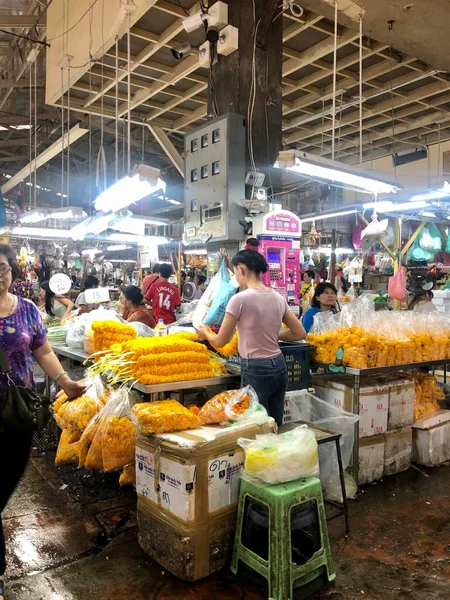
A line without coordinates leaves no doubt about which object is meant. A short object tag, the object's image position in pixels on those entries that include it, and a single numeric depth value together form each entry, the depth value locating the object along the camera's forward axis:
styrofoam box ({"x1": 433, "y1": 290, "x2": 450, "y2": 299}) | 8.29
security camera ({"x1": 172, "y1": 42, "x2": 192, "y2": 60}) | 5.84
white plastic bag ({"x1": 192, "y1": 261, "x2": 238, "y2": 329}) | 4.22
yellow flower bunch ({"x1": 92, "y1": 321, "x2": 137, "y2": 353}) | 4.05
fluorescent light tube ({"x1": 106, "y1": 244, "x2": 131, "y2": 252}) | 15.20
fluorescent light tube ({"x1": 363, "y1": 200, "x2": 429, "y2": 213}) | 7.10
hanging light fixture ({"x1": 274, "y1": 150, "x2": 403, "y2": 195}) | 4.07
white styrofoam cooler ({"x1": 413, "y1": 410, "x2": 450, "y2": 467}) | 4.58
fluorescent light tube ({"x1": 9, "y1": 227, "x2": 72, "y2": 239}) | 8.57
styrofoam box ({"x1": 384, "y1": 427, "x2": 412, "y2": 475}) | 4.35
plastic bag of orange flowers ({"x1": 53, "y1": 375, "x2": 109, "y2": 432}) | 3.83
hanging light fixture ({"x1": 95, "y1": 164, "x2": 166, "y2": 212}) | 4.42
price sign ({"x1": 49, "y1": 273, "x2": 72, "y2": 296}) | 7.04
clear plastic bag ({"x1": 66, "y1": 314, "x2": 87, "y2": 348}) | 4.95
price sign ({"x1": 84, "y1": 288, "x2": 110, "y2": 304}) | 6.32
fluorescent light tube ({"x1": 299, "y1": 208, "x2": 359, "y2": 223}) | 8.23
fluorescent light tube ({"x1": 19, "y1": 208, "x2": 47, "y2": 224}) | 7.33
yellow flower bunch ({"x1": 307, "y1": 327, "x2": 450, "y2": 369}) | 4.12
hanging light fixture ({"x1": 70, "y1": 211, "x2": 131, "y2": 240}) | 6.75
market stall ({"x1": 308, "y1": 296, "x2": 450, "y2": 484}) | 4.15
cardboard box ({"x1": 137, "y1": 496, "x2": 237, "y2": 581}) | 2.74
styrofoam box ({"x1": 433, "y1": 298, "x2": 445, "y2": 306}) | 8.34
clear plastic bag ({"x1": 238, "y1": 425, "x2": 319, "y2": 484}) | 2.62
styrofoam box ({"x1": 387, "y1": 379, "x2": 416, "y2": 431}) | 4.39
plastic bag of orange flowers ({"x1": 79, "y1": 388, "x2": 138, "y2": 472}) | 3.37
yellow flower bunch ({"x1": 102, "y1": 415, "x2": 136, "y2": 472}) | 3.37
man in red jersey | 6.94
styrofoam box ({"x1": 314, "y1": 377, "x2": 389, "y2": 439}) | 4.18
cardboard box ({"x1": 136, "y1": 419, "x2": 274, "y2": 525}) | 2.72
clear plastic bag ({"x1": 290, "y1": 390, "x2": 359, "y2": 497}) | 3.78
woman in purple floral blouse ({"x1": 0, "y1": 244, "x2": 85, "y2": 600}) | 2.64
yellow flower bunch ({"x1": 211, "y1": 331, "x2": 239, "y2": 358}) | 4.01
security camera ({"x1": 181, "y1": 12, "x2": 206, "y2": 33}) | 5.17
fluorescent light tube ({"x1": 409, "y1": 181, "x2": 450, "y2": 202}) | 5.63
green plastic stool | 2.54
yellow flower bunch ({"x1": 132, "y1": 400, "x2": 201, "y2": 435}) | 2.94
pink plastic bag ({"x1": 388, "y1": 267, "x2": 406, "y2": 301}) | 7.20
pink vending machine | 5.09
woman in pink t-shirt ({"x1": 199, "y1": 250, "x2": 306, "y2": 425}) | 3.50
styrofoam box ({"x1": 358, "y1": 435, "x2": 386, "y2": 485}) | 4.16
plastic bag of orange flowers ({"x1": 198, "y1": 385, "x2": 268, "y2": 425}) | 3.15
